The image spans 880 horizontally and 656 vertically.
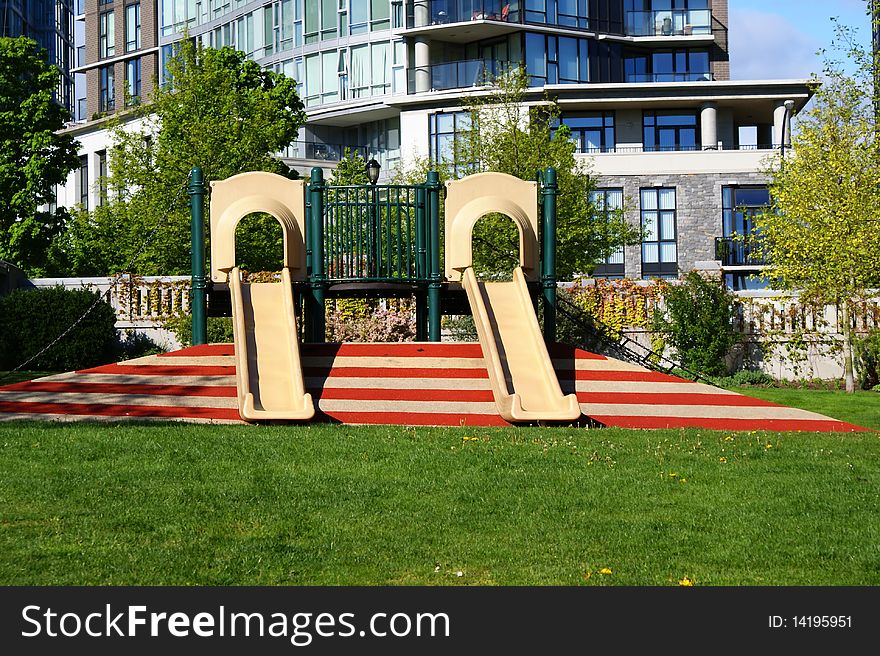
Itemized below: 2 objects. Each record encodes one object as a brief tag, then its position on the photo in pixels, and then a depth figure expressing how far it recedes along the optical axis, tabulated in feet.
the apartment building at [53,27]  297.53
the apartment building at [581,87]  168.86
